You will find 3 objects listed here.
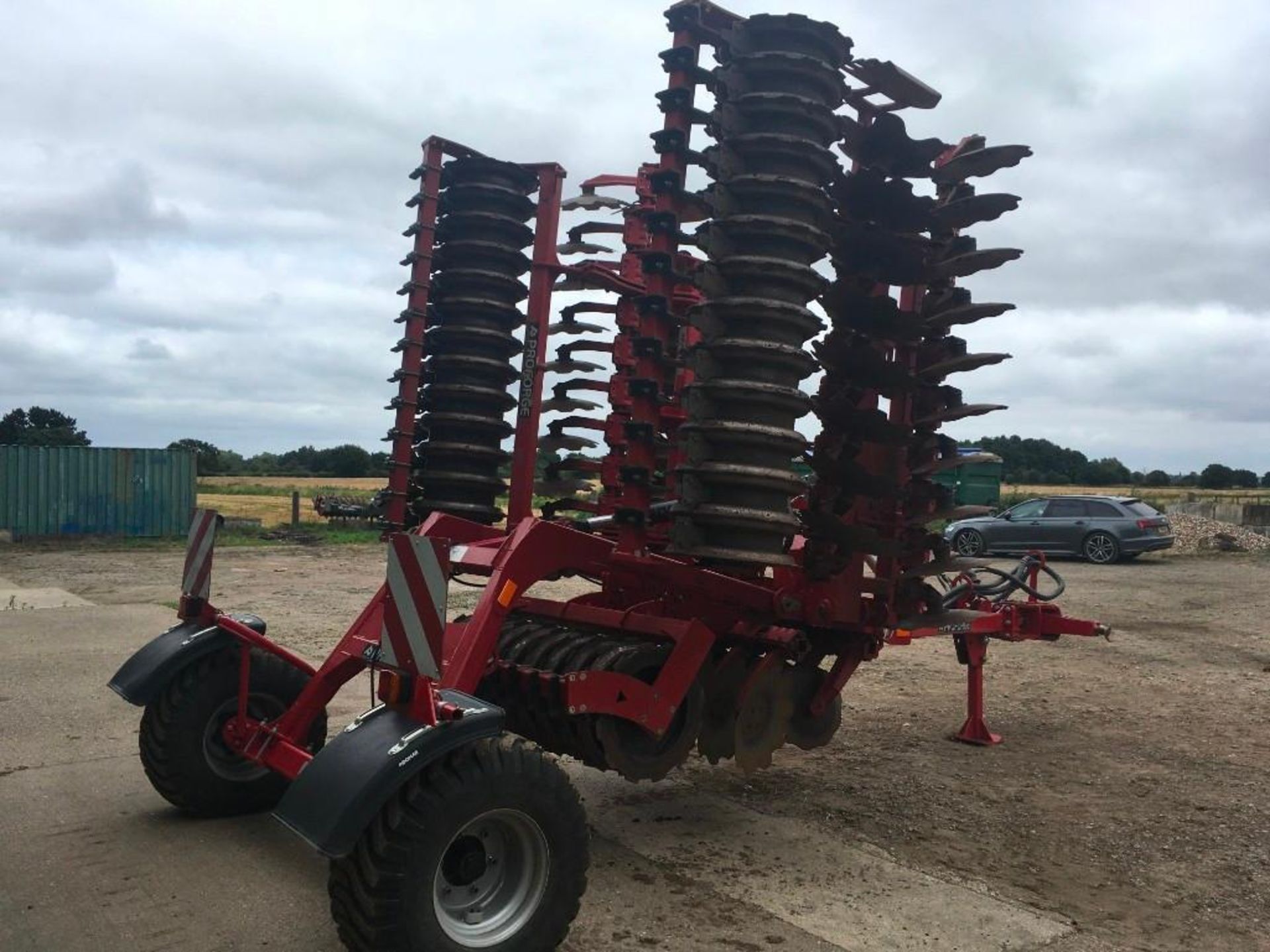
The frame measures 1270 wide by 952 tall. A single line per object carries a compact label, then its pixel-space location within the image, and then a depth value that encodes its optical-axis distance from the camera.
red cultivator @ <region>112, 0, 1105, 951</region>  3.82
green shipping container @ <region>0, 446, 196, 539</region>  22.69
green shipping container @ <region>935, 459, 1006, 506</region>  24.42
